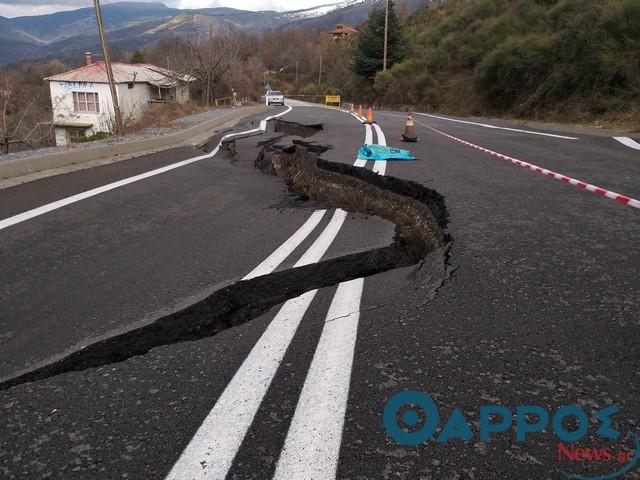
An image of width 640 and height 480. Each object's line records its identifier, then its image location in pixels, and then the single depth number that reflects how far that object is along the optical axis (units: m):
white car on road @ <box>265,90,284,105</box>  41.19
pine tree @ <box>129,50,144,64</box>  71.81
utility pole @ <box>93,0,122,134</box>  12.03
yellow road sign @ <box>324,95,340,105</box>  47.06
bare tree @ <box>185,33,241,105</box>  34.50
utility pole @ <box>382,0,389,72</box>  43.12
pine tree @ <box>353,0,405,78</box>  45.56
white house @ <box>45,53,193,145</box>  37.75
